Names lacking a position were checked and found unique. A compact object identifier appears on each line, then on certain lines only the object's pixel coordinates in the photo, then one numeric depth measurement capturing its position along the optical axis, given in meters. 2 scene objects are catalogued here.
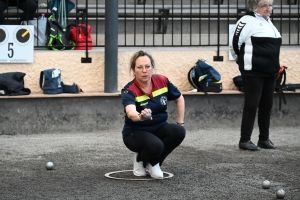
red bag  12.03
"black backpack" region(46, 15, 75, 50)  11.88
